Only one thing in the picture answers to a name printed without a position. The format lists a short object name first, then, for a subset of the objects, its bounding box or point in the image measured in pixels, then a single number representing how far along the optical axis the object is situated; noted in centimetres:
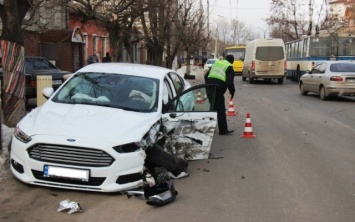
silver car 1786
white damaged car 566
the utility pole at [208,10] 4090
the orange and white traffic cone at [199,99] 776
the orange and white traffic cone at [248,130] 1034
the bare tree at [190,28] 2970
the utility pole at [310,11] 4514
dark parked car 1432
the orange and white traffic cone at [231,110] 1426
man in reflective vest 1061
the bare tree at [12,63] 921
